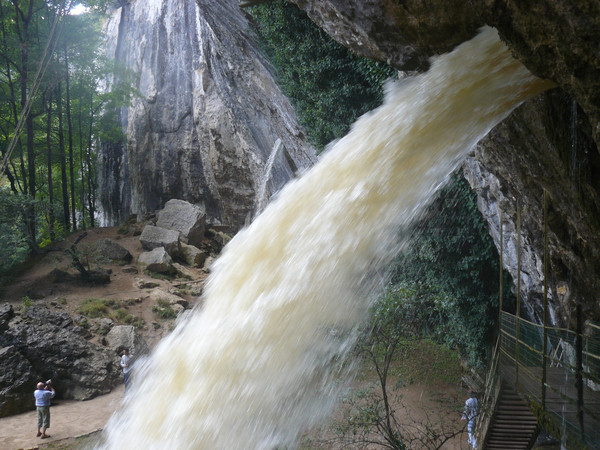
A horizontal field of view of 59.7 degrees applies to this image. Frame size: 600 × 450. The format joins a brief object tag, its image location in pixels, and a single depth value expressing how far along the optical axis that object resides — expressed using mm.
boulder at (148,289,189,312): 21219
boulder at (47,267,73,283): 21953
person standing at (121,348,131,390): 15117
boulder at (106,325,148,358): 17531
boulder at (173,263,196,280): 25000
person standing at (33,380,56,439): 12305
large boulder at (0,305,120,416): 14789
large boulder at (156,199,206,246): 28745
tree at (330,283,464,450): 9578
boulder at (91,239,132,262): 25109
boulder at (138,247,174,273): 24578
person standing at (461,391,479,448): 9695
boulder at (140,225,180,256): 26484
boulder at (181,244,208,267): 26844
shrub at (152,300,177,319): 20422
